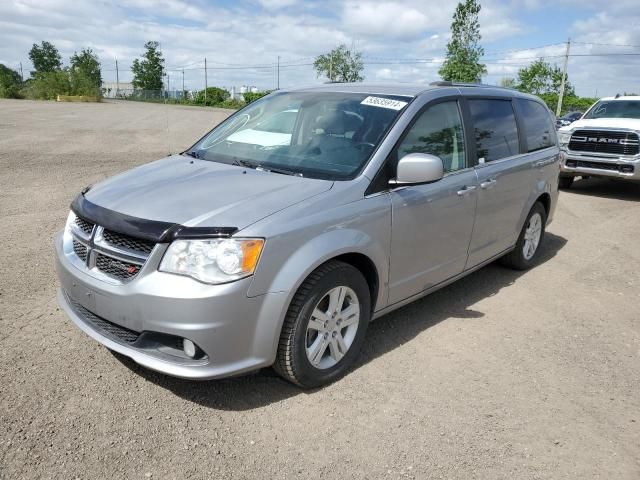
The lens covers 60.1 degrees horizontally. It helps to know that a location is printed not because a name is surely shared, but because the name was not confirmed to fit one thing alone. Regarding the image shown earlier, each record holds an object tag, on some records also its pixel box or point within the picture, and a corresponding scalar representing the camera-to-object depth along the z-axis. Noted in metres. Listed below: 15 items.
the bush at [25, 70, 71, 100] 54.03
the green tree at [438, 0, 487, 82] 38.75
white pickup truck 10.34
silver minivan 2.84
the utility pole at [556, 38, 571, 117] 46.62
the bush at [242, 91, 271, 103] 60.79
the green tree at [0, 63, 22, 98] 54.66
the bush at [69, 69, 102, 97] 53.91
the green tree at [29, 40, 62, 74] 96.25
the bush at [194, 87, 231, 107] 70.50
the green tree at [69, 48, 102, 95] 54.03
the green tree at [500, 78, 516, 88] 66.57
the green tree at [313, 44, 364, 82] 72.88
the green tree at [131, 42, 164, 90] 88.97
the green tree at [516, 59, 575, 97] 62.78
